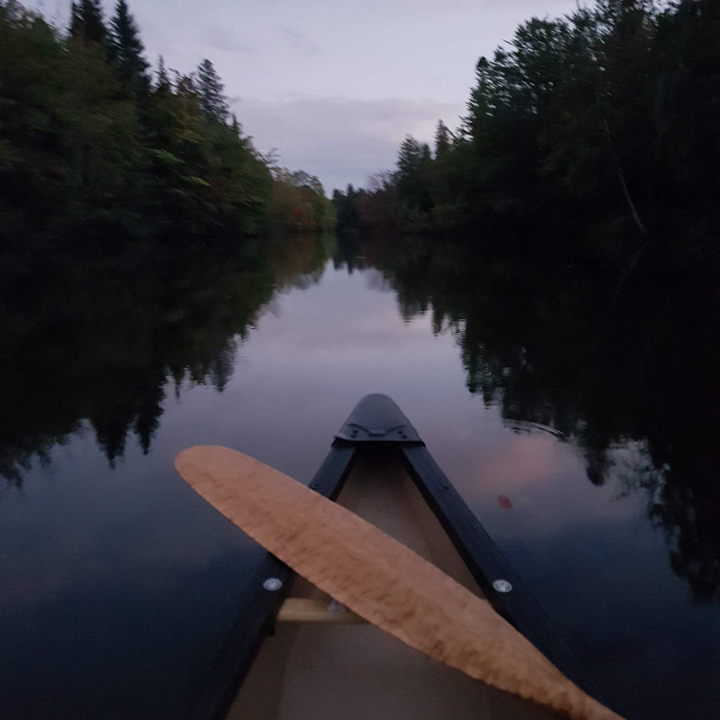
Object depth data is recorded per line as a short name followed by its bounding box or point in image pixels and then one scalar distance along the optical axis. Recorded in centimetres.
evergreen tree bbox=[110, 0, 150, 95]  2973
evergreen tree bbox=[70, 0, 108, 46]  2836
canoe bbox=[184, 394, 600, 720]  163
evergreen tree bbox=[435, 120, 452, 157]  5633
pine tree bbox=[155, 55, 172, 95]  3136
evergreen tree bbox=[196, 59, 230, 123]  4962
